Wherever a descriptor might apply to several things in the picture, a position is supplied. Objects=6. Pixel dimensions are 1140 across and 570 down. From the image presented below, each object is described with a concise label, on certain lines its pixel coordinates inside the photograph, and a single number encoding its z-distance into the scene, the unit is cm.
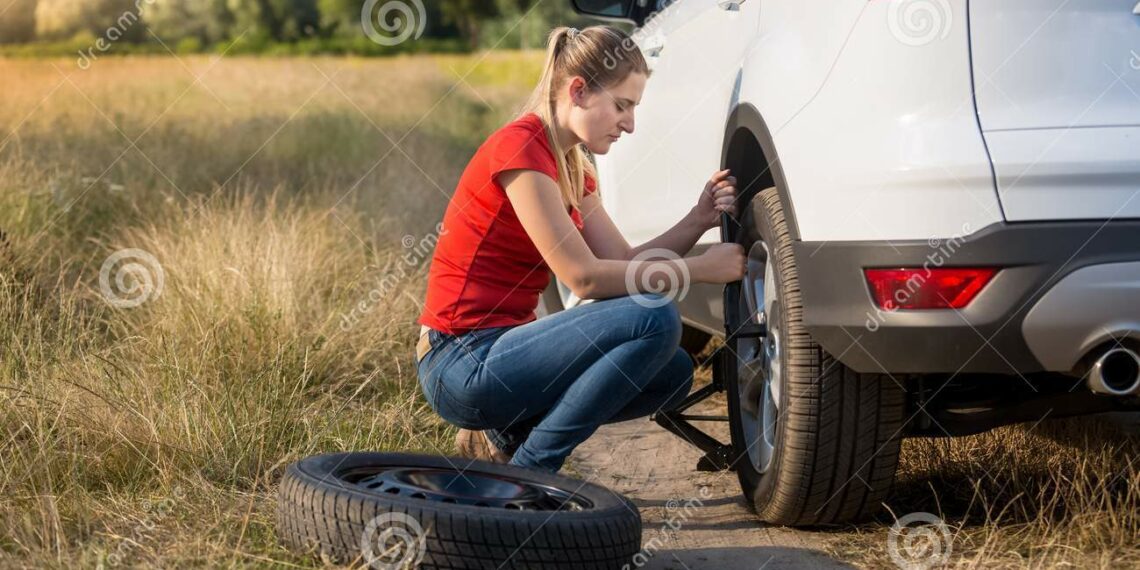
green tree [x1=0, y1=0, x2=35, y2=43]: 1756
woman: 341
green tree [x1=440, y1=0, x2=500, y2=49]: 2889
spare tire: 280
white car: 271
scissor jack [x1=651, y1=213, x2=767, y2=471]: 383
